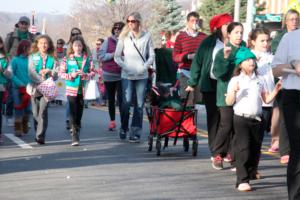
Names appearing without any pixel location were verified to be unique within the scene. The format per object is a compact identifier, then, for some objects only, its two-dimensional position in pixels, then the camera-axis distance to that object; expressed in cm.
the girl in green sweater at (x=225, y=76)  994
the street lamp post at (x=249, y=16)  2892
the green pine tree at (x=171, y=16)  5544
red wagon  1195
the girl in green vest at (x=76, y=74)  1344
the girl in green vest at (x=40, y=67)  1363
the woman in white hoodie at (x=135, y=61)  1355
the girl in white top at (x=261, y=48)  1055
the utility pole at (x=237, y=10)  3103
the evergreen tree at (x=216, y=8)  5059
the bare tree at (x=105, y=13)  5375
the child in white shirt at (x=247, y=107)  923
